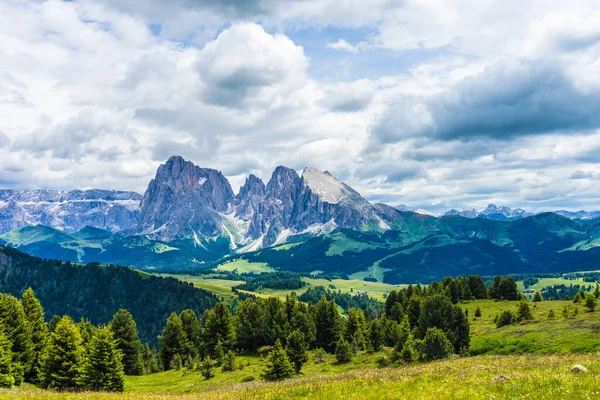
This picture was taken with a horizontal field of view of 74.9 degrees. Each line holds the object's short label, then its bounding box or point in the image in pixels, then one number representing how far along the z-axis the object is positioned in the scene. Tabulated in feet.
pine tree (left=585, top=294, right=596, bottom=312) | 316.81
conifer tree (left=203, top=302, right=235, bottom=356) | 347.56
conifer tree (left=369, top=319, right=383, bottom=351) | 311.88
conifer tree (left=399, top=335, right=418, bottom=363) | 232.37
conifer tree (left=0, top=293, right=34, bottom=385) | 216.95
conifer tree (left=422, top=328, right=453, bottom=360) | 229.66
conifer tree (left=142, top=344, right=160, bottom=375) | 405.39
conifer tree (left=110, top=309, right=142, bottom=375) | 328.90
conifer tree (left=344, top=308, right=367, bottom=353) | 317.22
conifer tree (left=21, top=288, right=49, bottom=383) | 226.38
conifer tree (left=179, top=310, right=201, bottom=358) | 360.52
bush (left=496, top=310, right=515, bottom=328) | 326.48
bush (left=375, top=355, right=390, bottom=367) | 236.30
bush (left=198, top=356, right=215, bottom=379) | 250.88
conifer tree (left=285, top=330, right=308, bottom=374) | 247.09
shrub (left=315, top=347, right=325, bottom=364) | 289.06
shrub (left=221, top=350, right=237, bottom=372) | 270.67
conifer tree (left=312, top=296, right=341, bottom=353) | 360.48
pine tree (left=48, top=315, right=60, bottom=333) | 335.47
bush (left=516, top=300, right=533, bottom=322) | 328.08
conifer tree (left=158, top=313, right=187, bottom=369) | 360.07
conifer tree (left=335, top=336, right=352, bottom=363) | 273.13
